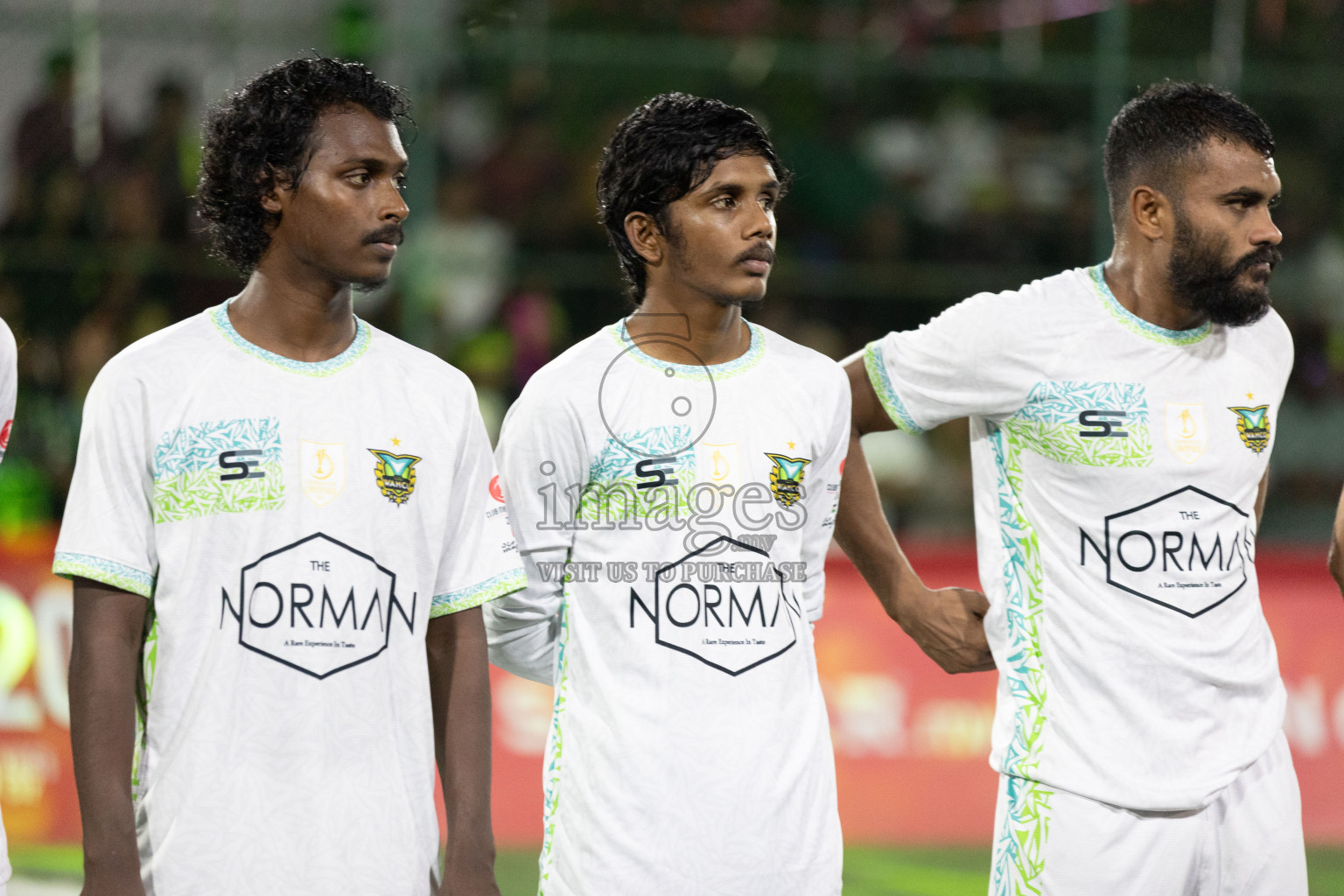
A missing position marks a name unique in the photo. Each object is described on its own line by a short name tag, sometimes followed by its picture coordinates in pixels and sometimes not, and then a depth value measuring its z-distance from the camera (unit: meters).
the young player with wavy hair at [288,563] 5.52
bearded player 6.88
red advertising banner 12.81
